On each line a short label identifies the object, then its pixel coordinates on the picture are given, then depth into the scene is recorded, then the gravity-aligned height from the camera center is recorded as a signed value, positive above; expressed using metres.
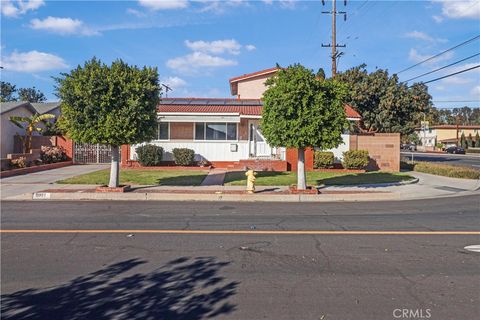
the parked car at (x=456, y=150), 62.66 +0.20
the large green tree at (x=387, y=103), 30.41 +3.56
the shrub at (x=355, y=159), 22.16 -0.41
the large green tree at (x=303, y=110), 13.15 +1.31
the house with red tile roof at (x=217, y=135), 23.56 +0.94
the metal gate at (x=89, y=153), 25.95 -0.10
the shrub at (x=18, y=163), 19.98 -0.56
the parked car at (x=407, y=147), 80.68 +0.88
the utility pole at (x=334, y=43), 31.86 +8.58
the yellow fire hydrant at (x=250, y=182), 13.70 -1.02
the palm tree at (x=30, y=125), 24.53 +1.57
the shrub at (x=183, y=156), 22.62 -0.25
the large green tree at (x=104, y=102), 12.90 +1.55
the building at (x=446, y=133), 89.75 +4.09
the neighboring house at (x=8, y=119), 24.43 +1.90
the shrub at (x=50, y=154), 23.55 -0.16
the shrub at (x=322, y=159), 22.08 -0.41
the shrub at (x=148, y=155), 22.33 -0.20
